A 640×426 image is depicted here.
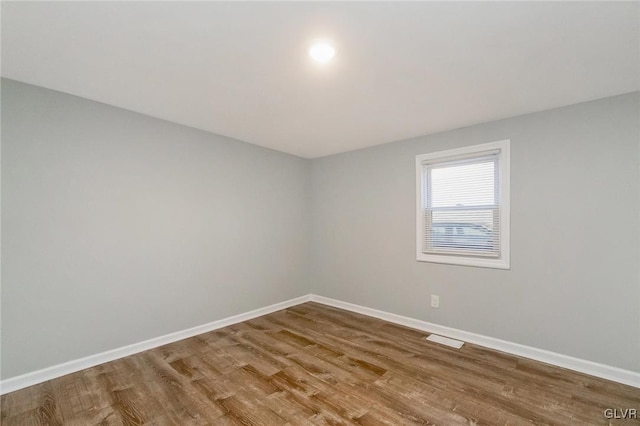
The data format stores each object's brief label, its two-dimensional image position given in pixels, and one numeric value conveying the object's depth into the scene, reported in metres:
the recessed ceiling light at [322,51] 1.70
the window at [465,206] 2.89
